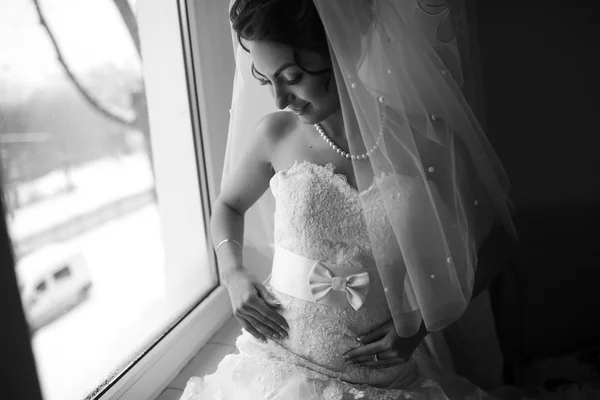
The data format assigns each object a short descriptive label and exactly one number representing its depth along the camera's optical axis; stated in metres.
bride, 0.85
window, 1.02
